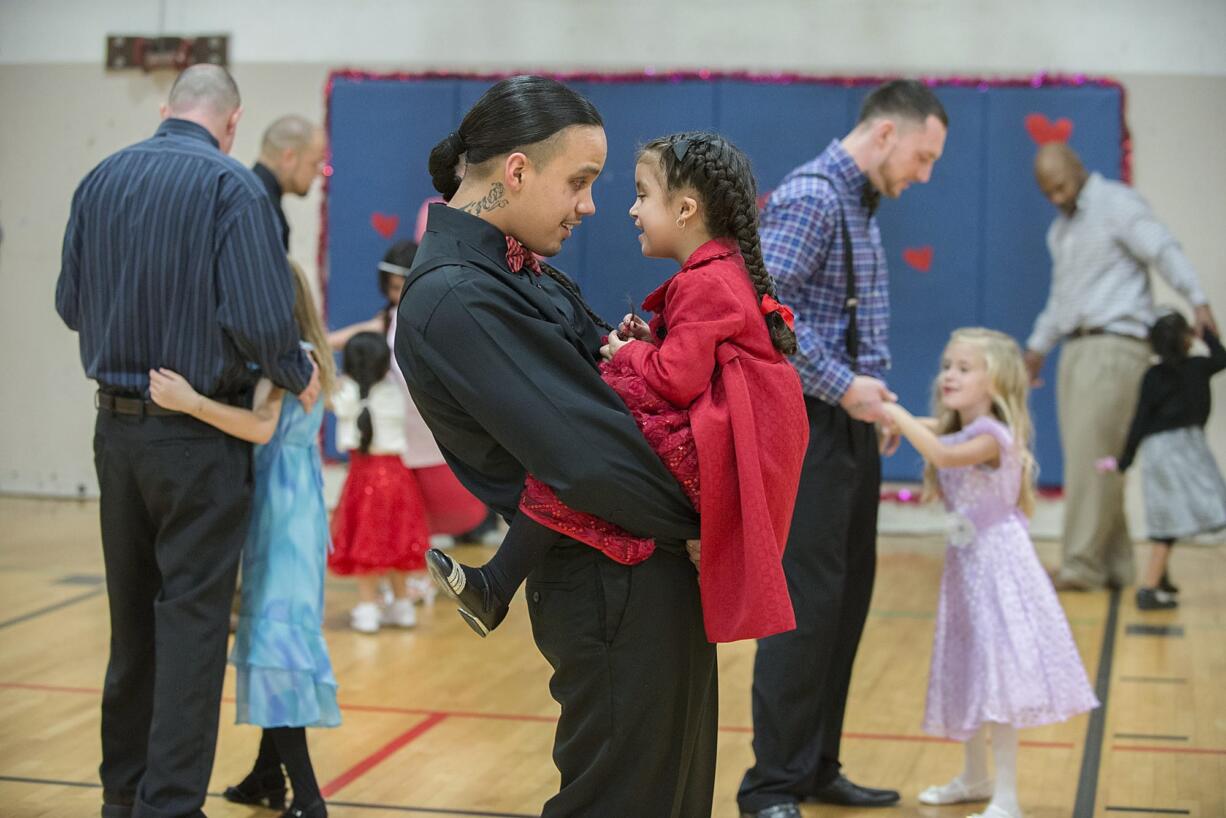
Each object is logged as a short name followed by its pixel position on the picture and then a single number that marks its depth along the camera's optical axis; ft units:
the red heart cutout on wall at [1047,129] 27.04
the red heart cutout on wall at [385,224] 28.78
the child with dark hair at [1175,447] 22.00
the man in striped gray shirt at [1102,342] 23.32
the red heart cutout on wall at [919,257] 27.53
